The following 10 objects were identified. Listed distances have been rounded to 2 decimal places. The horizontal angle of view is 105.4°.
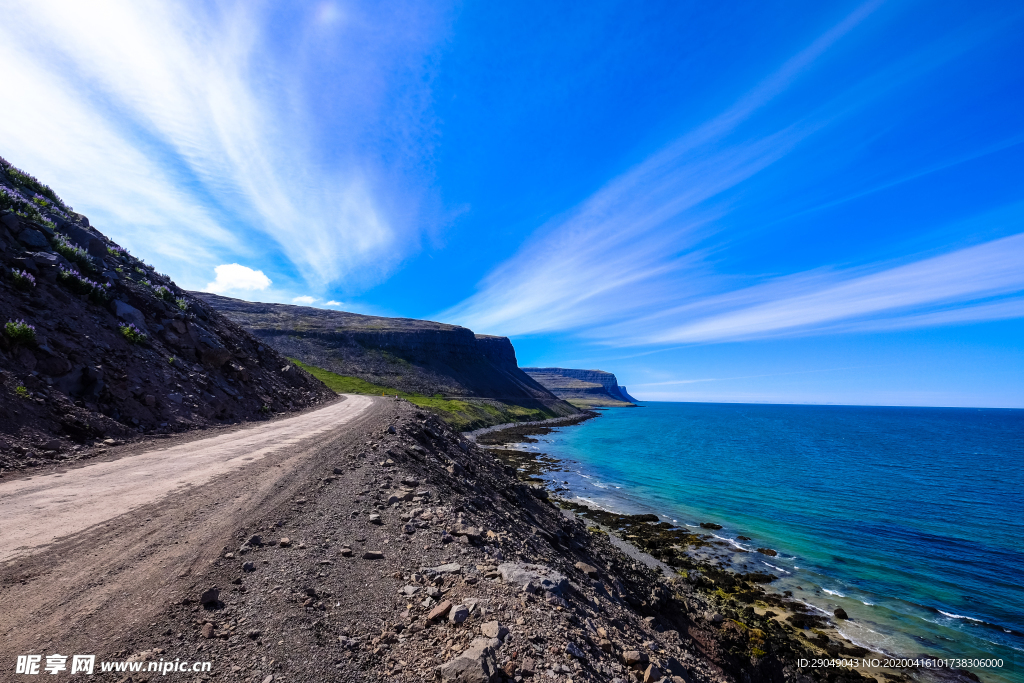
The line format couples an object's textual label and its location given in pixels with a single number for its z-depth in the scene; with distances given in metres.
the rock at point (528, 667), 5.26
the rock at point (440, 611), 6.01
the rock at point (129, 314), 22.25
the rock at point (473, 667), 4.84
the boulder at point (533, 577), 7.67
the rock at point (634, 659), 6.73
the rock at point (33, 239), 20.17
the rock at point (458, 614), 5.95
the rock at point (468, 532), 9.28
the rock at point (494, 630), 5.69
